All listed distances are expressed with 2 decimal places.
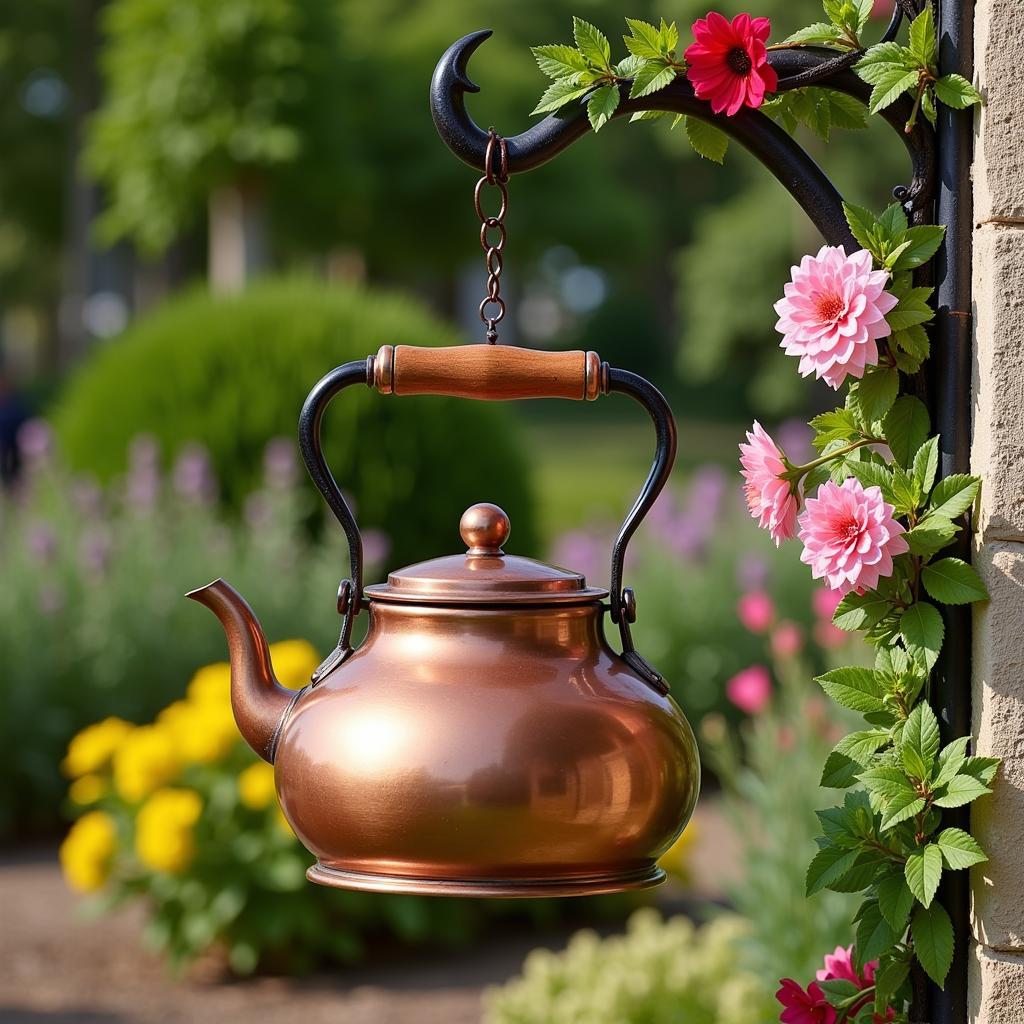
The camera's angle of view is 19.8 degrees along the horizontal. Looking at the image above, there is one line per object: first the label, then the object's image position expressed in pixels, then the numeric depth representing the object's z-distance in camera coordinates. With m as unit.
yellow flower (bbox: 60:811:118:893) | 8.40
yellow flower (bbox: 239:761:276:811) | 8.00
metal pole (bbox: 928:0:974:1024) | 2.60
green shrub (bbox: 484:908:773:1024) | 6.23
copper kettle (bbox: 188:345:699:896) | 2.33
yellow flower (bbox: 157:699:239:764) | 8.27
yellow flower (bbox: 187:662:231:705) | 8.41
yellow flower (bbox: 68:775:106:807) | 8.67
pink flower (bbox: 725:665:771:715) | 6.87
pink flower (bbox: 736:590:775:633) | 7.18
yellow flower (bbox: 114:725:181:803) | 8.36
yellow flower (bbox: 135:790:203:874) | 8.08
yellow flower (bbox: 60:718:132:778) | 8.66
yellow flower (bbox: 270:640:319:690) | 7.84
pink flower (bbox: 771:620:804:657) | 6.95
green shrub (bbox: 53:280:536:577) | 13.80
